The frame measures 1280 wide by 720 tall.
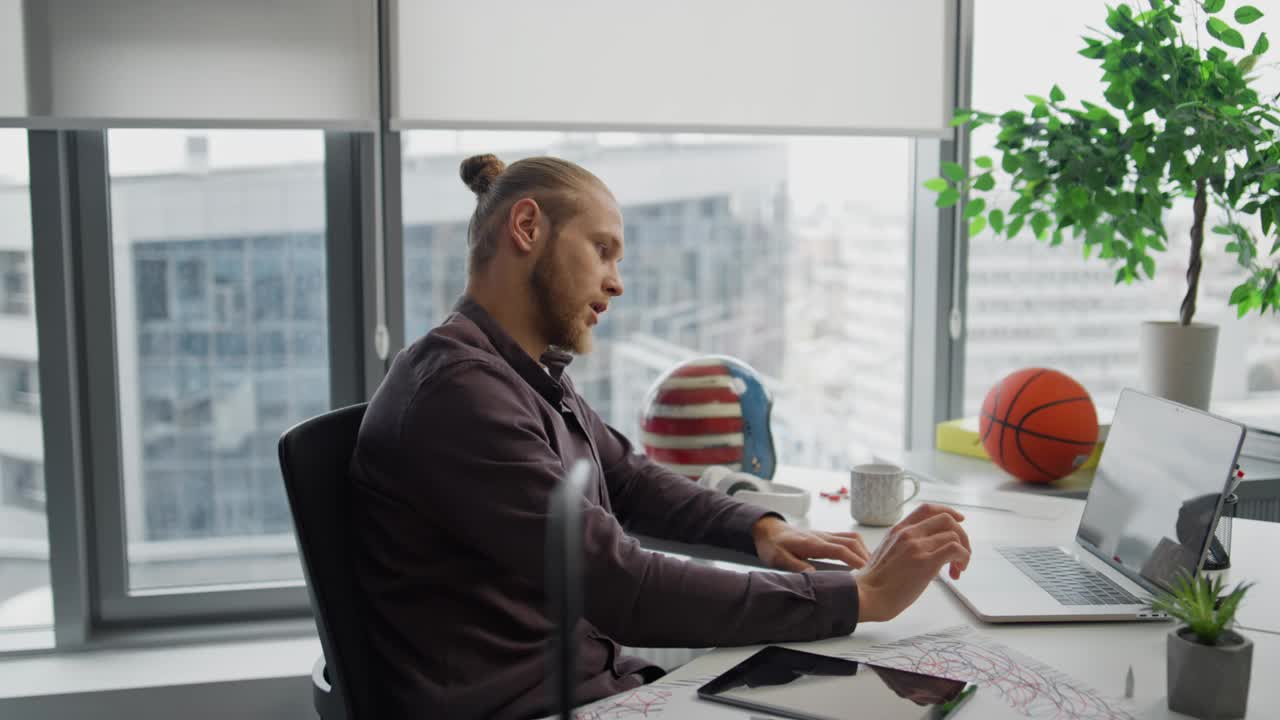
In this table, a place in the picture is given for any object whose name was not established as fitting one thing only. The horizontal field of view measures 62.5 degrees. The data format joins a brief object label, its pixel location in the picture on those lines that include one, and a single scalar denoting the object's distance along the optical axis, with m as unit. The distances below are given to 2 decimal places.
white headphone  1.77
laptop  1.21
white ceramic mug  1.71
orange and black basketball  2.04
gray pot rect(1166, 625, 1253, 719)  0.98
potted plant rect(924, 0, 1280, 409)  2.18
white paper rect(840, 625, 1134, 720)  1.02
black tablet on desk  1.01
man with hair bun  1.17
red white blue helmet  1.90
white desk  1.08
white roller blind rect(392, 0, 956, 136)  2.42
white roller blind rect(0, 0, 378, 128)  2.23
